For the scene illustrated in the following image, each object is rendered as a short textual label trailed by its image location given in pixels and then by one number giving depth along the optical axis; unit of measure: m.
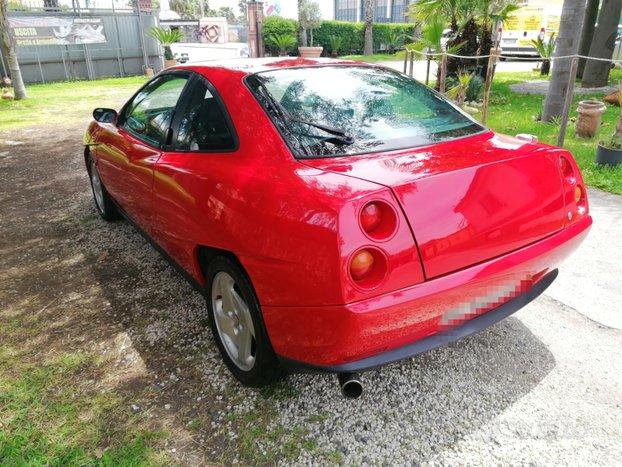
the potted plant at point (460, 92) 8.74
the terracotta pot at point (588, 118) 6.88
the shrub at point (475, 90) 10.77
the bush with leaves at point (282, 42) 25.25
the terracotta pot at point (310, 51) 23.36
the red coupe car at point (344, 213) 1.83
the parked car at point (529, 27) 19.91
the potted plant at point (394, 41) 33.22
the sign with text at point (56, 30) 16.92
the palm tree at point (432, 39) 9.65
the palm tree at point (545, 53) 12.55
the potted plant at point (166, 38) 18.95
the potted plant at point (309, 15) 27.52
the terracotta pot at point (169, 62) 20.17
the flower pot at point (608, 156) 5.58
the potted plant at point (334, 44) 29.22
